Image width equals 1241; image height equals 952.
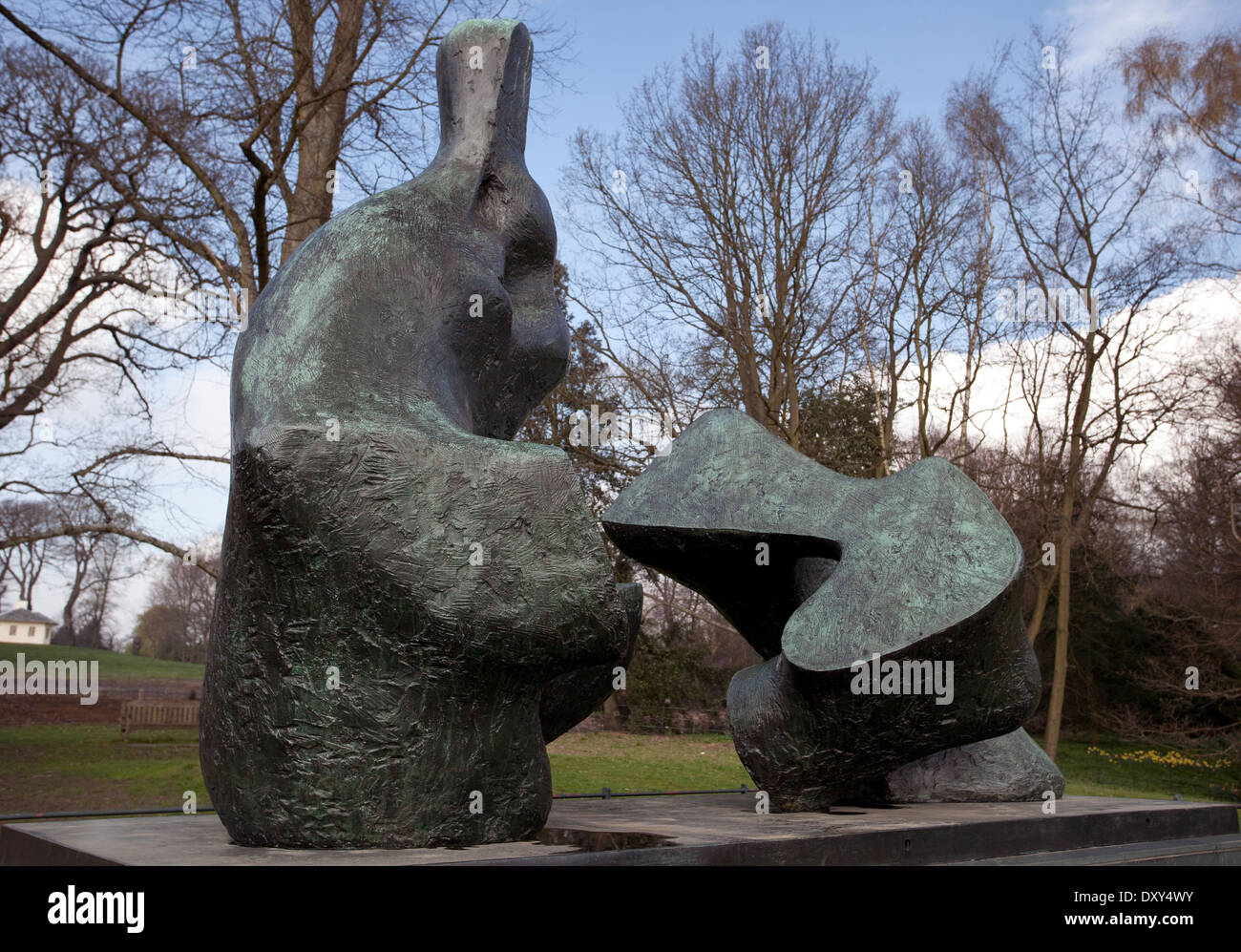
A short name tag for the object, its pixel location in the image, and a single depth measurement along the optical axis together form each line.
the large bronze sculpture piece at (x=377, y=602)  4.21
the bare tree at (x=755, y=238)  16.52
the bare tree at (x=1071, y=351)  17.34
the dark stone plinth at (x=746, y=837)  4.05
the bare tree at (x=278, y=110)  11.42
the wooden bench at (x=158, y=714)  17.73
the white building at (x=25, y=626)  44.62
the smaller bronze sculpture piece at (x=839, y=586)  5.44
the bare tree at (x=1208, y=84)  16.97
